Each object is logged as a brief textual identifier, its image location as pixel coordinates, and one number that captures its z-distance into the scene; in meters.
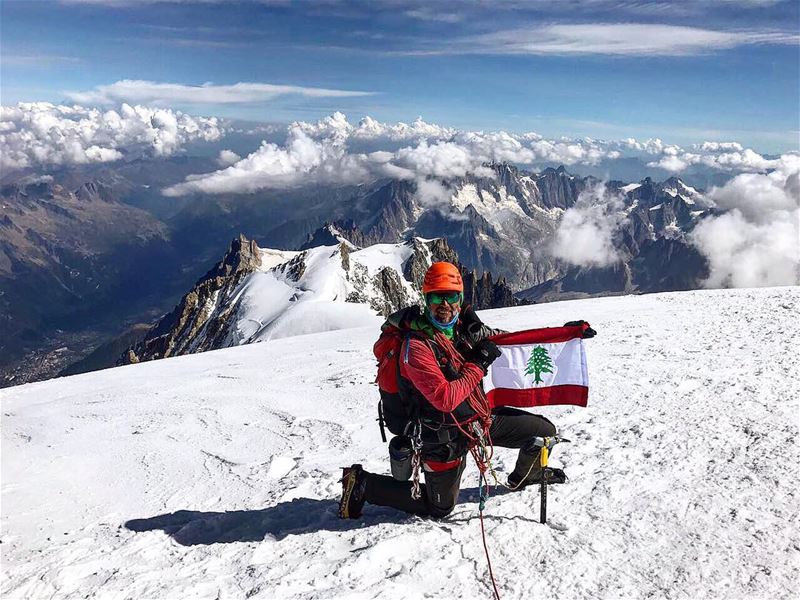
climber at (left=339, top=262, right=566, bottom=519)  5.41
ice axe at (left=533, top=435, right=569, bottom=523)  5.77
